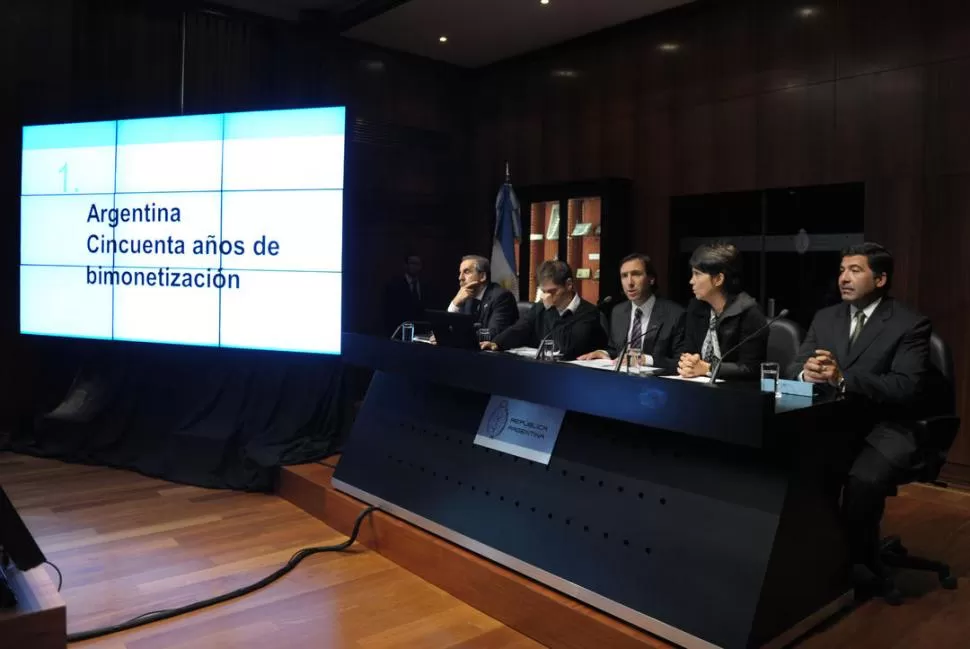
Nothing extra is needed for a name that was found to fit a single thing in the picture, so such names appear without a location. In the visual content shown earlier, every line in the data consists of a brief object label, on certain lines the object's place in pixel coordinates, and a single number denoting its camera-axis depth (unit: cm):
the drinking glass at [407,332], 360
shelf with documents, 596
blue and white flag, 656
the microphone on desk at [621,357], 244
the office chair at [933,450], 248
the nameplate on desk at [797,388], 227
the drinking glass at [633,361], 252
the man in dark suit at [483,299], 396
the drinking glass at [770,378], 226
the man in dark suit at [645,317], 344
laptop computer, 305
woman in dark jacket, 281
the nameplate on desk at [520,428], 269
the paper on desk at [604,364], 257
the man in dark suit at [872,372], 236
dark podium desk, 205
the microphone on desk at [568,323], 325
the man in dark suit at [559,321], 337
